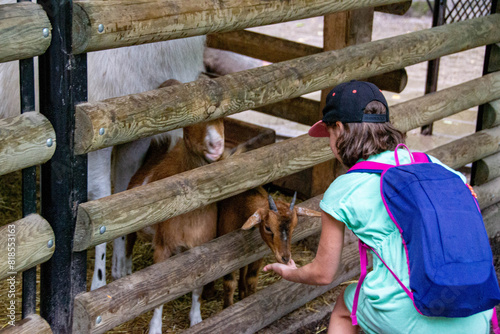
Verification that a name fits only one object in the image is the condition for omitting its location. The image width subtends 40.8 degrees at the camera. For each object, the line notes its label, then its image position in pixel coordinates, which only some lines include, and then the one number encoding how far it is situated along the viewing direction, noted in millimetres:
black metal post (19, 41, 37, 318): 2461
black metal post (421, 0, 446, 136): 6445
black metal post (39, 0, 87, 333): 2430
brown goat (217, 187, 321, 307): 3266
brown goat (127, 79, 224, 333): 3506
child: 2477
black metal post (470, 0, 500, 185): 4895
